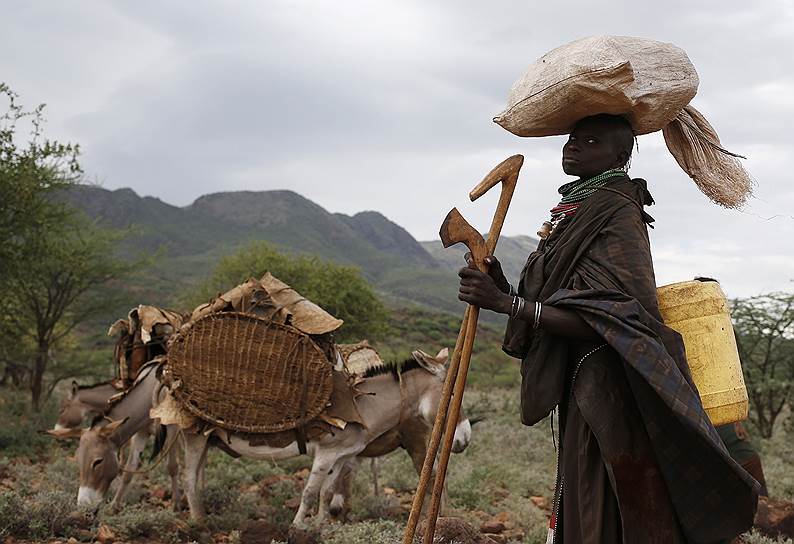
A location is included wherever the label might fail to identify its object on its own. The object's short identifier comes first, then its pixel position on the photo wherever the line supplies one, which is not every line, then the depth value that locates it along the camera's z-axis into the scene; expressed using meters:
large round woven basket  6.14
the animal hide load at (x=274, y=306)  6.20
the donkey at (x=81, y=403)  8.24
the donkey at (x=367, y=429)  6.52
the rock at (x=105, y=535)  6.04
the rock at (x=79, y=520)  6.25
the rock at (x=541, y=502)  8.19
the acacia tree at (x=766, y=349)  13.44
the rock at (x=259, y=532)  6.21
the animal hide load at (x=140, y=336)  7.41
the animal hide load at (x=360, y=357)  8.03
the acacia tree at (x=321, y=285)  19.66
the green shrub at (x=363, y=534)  5.64
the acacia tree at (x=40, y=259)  12.39
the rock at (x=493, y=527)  6.75
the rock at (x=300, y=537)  5.82
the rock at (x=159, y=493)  8.20
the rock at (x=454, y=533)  5.30
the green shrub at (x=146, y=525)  6.28
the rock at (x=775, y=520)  6.79
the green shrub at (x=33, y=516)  5.97
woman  2.57
